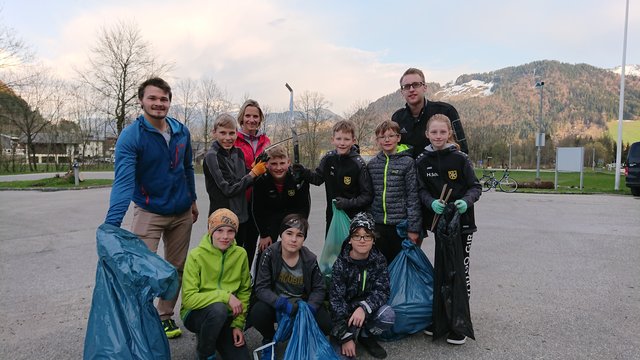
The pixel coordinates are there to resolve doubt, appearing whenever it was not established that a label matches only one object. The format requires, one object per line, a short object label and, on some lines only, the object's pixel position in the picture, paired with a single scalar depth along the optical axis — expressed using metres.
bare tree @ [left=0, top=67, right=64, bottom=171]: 29.81
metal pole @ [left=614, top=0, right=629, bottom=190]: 19.58
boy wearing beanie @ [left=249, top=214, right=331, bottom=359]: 2.87
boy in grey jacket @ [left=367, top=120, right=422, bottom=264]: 3.35
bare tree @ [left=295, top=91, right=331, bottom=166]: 34.59
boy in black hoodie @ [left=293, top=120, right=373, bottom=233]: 3.47
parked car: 13.77
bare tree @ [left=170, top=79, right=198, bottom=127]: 38.50
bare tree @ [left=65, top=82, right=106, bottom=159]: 39.34
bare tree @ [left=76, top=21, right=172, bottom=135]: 23.27
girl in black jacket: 3.22
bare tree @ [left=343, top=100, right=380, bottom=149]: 37.00
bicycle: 19.66
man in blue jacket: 2.78
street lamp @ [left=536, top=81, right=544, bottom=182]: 22.59
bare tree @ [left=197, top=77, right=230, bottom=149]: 38.41
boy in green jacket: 2.66
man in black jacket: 3.56
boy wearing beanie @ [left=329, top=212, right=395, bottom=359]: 2.89
